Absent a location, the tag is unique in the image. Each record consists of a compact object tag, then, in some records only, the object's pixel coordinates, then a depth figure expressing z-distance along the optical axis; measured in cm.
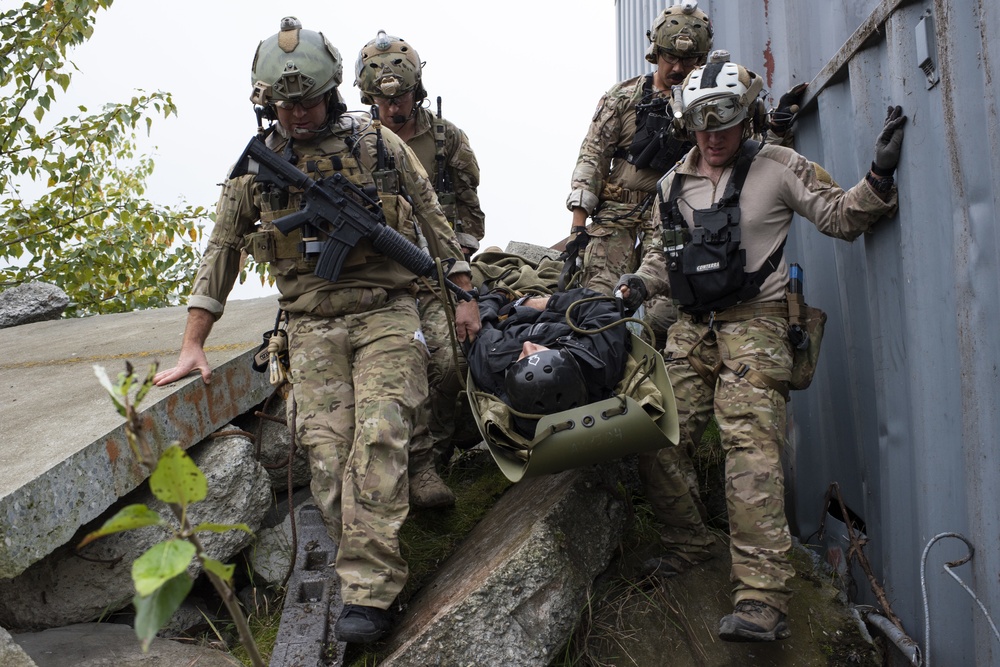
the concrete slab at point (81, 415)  315
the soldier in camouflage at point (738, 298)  314
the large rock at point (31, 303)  706
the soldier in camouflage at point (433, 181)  419
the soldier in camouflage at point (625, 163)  459
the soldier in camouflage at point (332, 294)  340
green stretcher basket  311
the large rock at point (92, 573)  359
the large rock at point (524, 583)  306
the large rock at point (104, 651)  326
